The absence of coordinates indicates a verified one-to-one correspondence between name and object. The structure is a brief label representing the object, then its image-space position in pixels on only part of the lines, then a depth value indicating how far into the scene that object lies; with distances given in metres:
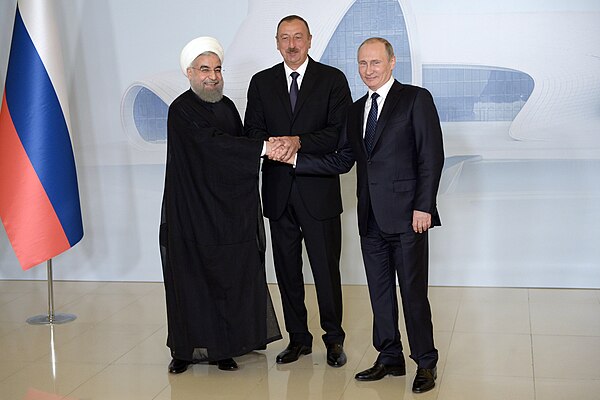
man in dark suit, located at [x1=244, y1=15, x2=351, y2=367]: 4.53
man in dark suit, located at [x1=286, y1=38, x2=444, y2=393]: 4.02
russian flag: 5.38
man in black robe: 4.44
